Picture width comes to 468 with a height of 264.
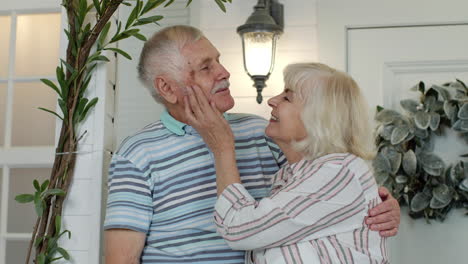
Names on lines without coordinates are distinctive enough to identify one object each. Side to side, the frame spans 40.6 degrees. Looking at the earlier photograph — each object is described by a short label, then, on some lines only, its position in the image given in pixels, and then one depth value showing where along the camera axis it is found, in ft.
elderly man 6.64
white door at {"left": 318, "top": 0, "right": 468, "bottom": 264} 9.92
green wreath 9.44
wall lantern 9.62
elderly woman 5.46
